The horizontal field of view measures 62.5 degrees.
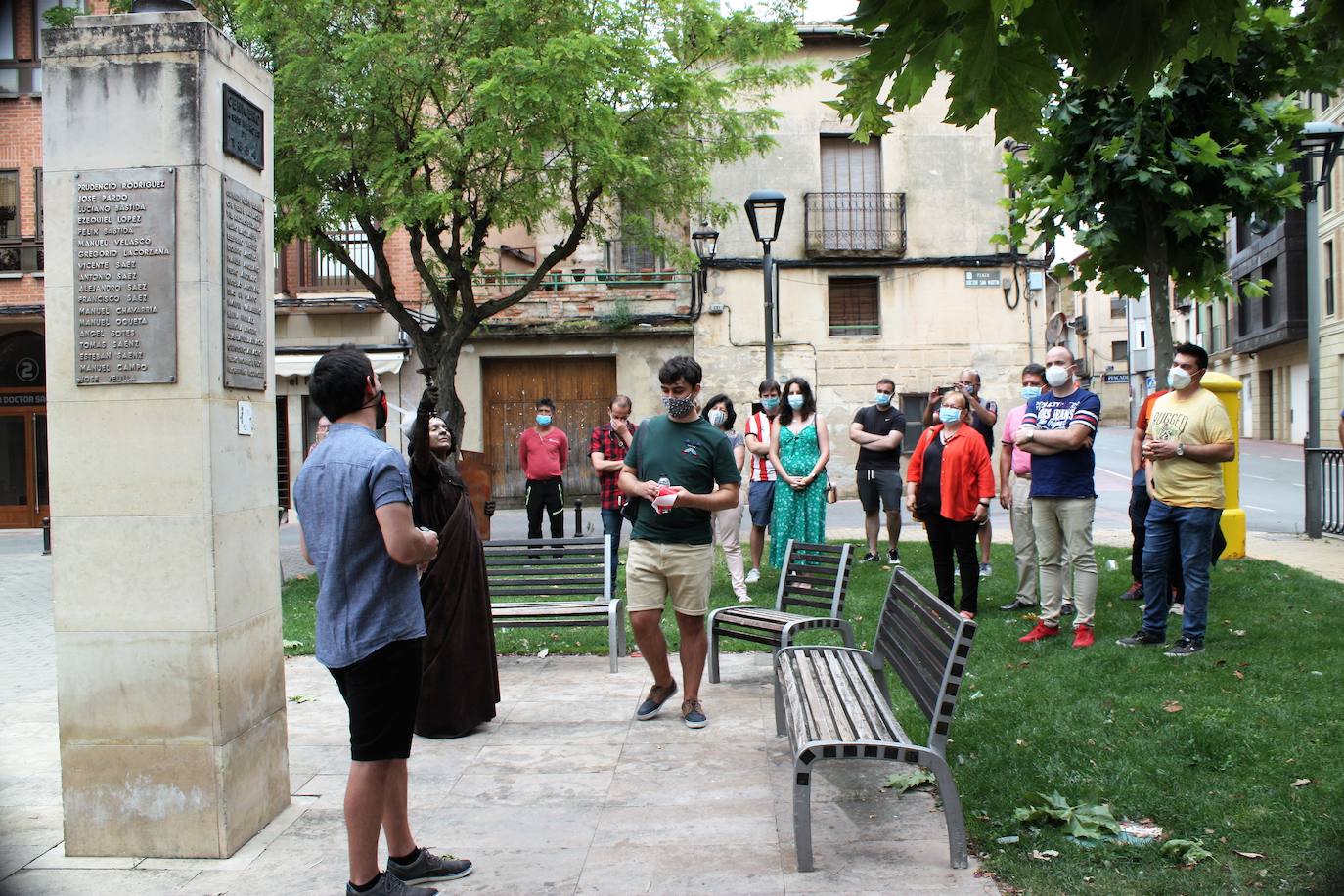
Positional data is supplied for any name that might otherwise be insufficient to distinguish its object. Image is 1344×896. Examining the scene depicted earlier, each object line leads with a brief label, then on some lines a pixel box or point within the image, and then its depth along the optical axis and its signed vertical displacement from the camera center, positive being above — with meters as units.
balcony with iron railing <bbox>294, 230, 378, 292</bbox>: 22.16 +3.58
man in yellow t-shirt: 6.62 -0.30
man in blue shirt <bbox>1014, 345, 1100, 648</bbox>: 7.04 -0.25
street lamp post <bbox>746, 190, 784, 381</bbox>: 12.52 +2.61
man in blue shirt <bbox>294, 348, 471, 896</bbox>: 3.47 -0.42
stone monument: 4.05 +0.08
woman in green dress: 9.66 -0.22
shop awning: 21.00 +1.72
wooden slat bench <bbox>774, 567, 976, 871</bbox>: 3.77 -1.03
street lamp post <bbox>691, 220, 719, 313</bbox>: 15.83 +3.03
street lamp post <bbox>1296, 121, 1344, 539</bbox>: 11.72 +1.49
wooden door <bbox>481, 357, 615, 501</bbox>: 22.86 +1.02
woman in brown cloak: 5.71 -0.92
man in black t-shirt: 11.10 -0.18
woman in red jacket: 7.88 -0.36
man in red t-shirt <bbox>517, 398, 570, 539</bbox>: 12.62 -0.25
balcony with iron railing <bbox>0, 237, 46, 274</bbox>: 21.44 +3.90
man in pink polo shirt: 8.73 -0.56
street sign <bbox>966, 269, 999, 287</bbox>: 23.39 +3.40
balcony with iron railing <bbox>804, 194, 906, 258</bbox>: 22.98 +4.54
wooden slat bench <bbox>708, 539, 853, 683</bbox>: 6.20 -0.99
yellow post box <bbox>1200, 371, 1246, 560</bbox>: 10.65 -0.59
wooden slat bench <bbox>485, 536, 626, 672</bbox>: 7.77 -0.87
